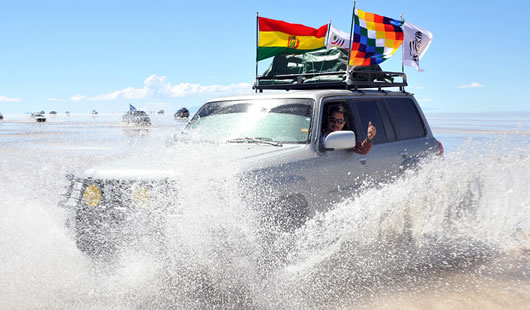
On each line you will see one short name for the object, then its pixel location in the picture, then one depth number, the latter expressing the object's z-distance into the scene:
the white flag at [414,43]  8.12
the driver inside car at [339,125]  5.71
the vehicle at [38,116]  78.56
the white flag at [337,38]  9.09
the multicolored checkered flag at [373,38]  7.10
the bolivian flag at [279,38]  8.41
